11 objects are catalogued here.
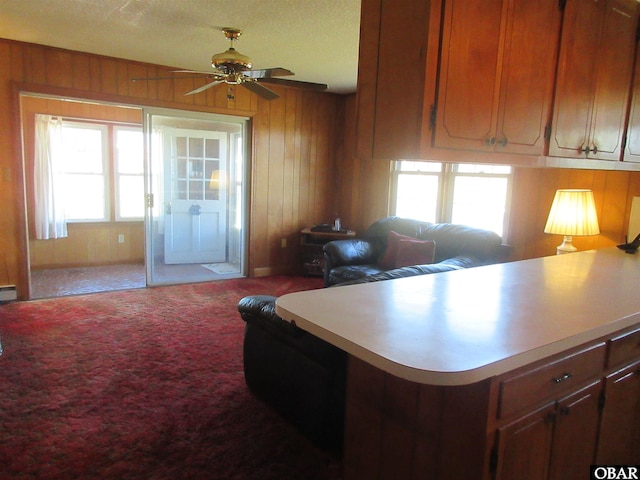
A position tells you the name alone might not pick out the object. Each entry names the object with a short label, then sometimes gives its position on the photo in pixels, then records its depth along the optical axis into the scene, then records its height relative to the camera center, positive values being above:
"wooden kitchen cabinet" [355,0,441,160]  1.61 +0.43
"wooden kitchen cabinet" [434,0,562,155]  1.67 +0.49
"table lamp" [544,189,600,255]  3.16 -0.12
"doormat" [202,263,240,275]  6.08 -1.16
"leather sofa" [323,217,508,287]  4.04 -0.56
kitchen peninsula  1.25 -0.56
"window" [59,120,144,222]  6.38 +0.11
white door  5.65 -0.17
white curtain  5.91 -0.05
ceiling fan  3.34 +0.86
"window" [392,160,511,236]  4.61 -0.01
